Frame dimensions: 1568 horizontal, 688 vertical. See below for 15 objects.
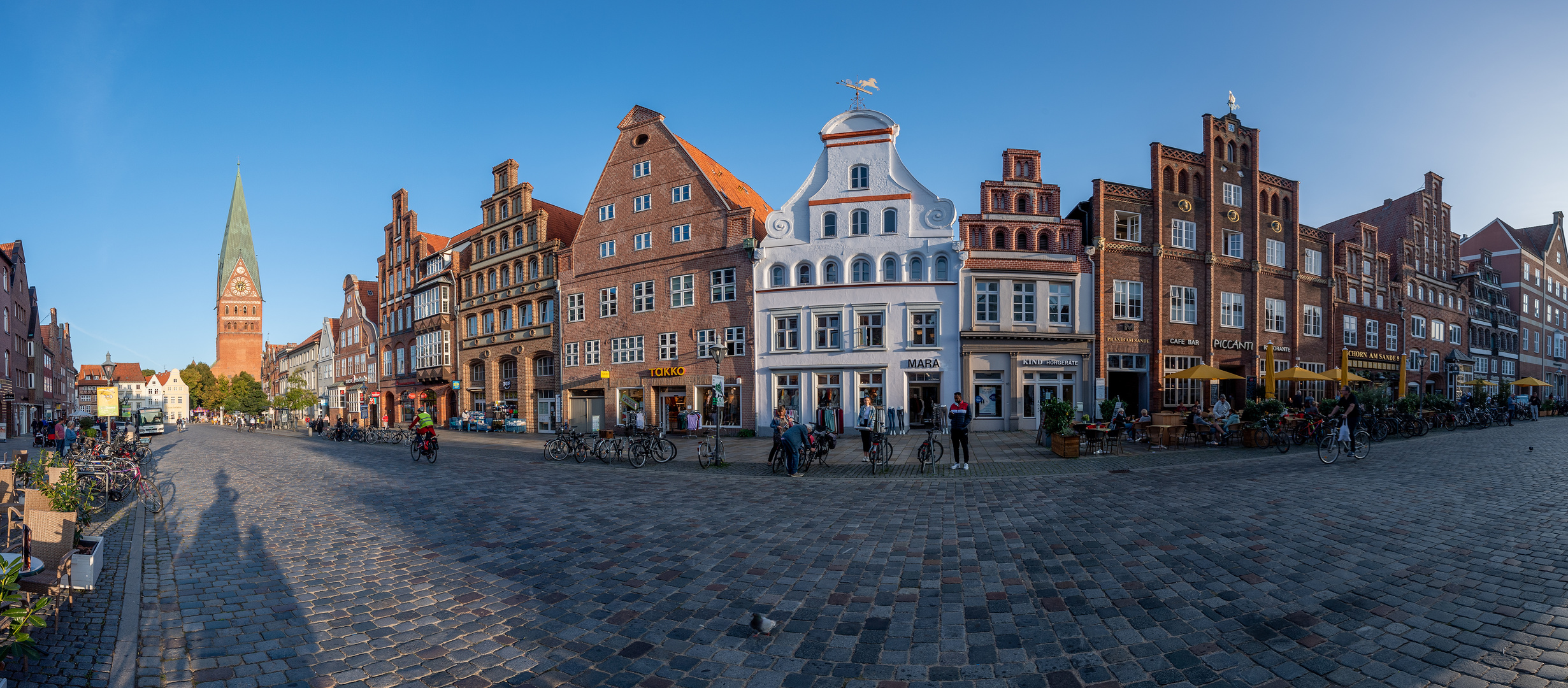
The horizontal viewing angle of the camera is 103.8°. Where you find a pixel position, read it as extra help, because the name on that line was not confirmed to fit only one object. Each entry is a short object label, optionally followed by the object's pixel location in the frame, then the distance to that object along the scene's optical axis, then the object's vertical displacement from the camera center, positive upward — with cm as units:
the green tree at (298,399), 5391 -288
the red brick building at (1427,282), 4041 +496
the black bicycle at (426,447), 1906 -253
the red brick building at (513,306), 3716 +375
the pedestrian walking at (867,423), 1694 -189
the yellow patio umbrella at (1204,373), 2306 -60
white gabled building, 2689 +323
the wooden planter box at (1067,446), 1588 -227
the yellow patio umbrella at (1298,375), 2359 -71
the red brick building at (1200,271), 2869 +429
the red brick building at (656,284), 2975 +413
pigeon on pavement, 473 -203
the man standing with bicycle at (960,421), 1410 -141
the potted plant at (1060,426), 1593 -187
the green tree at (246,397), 7050 -349
